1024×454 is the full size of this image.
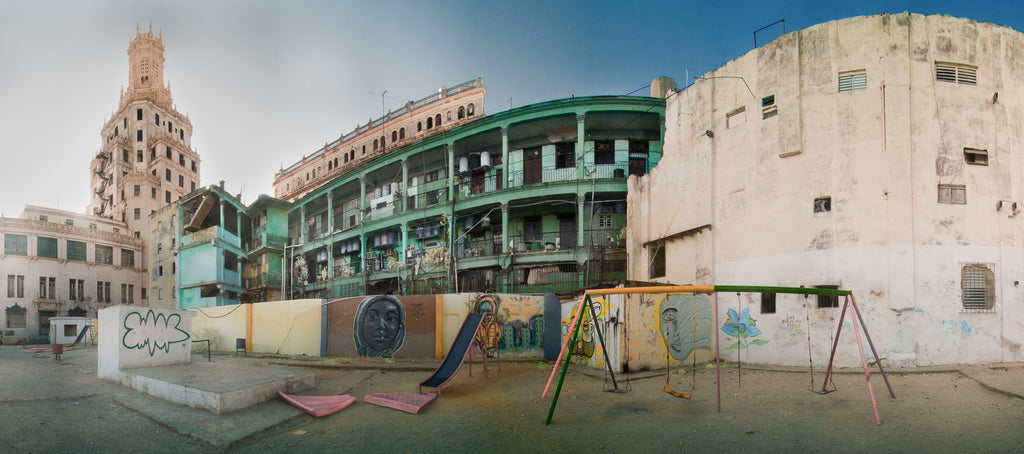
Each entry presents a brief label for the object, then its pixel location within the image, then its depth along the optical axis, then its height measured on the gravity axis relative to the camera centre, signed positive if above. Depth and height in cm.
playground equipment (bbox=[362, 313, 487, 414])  873 -260
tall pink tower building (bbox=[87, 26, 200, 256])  5928 +1258
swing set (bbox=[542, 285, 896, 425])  771 -71
